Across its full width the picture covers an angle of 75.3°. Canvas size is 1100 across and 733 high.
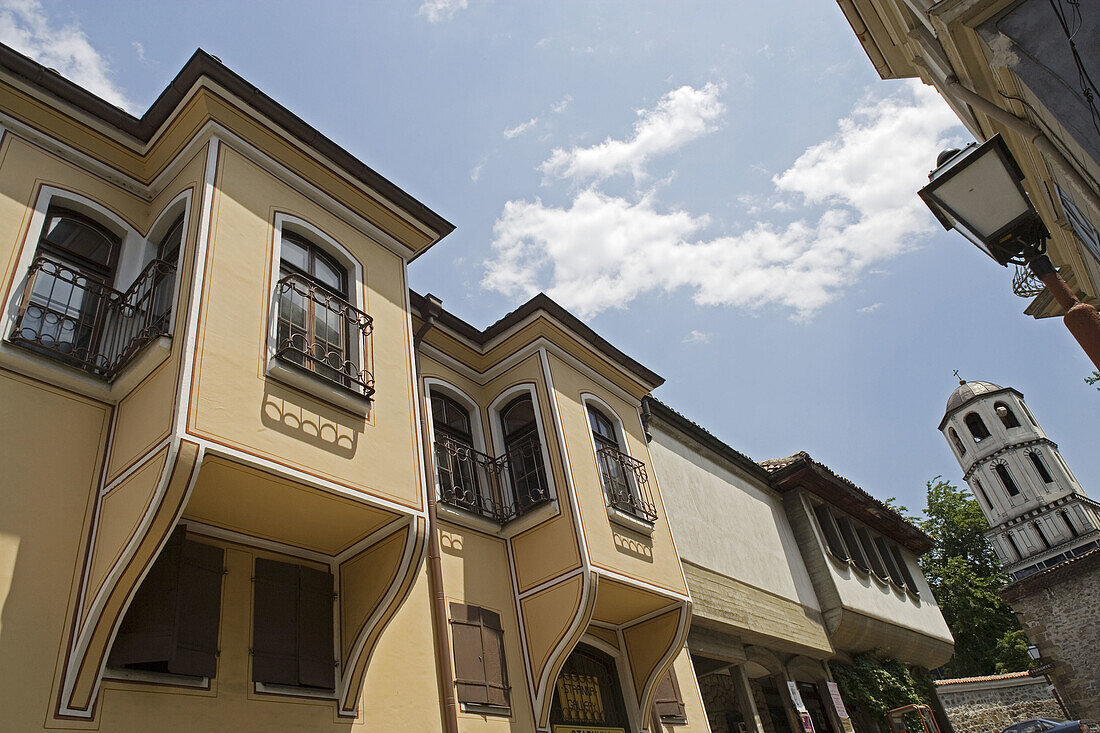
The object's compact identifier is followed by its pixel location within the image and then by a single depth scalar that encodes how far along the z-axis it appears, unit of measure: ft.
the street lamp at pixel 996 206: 13.60
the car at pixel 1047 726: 65.67
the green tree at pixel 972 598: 126.72
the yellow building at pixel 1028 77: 14.06
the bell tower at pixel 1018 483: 192.13
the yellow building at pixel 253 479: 18.21
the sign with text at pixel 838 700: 49.42
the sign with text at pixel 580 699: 30.91
